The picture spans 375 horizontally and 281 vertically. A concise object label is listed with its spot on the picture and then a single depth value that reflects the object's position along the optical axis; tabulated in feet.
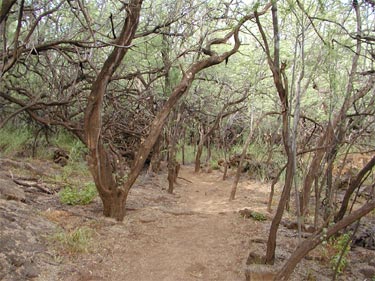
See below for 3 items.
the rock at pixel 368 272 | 14.13
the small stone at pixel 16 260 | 11.50
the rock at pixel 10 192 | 16.49
